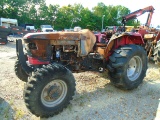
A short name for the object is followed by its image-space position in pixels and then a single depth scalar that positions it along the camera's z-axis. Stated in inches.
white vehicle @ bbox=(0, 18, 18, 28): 726.6
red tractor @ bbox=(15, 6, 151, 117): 81.2
